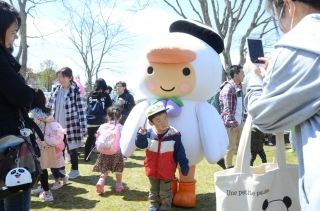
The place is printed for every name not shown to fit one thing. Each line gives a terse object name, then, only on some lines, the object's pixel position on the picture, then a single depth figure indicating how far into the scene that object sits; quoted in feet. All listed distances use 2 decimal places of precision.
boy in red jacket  10.00
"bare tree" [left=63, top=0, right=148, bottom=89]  68.74
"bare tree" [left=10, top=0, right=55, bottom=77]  35.24
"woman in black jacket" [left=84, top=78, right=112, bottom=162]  20.48
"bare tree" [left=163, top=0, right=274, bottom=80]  32.55
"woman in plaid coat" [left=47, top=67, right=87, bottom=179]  15.56
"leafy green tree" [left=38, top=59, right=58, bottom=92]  118.52
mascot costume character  10.57
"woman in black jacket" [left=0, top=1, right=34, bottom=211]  5.58
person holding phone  3.33
